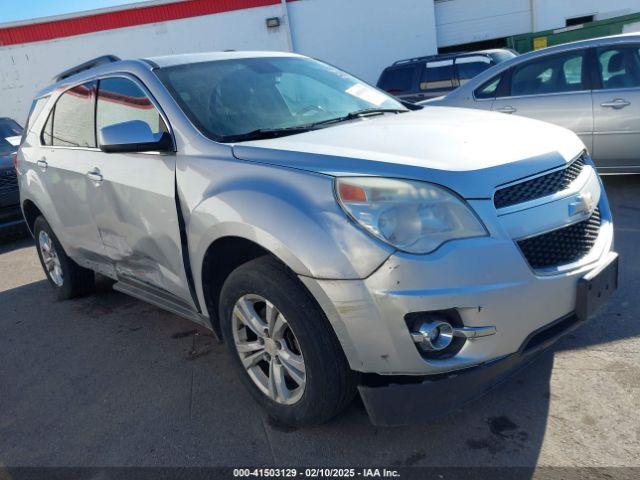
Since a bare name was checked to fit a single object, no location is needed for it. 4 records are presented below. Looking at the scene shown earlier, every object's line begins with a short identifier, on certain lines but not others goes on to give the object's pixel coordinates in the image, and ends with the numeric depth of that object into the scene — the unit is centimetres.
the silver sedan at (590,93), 580
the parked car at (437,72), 1011
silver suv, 213
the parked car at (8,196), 782
